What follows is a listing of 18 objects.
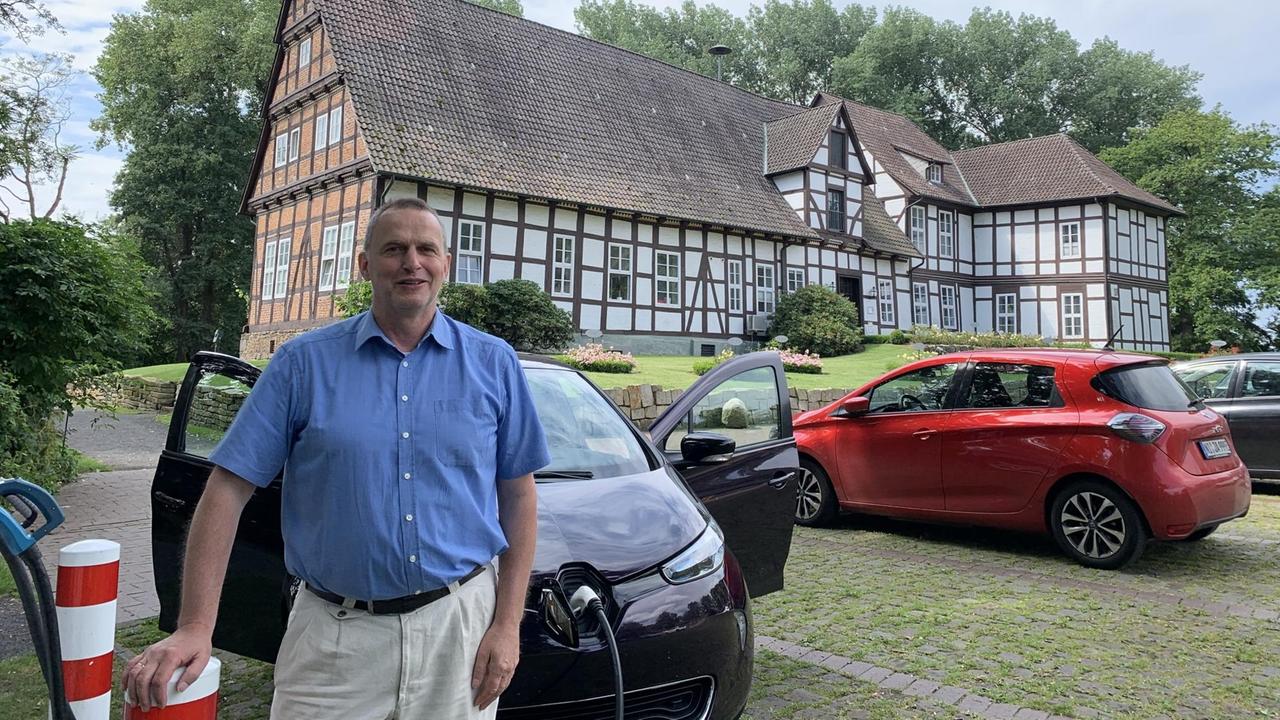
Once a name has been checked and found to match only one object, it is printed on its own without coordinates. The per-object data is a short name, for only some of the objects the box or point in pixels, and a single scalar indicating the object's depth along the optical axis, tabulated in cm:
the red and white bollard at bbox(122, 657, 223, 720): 168
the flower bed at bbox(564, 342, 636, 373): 1720
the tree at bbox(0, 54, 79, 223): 1709
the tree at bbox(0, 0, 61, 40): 1481
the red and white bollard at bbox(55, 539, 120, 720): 186
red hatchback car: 635
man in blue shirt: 195
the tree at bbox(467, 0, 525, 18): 4617
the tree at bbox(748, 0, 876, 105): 5697
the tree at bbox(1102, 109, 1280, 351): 4056
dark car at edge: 1004
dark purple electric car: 283
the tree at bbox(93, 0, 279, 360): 3831
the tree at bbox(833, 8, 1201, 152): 5325
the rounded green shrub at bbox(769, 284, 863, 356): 2614
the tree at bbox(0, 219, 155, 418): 820
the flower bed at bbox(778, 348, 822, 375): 2000
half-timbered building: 2139
